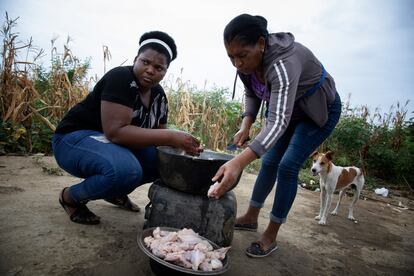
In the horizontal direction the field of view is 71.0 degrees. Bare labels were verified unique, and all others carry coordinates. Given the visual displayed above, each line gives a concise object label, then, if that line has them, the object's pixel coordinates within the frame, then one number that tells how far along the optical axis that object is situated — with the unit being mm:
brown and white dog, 4012
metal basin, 1470
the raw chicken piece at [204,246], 1686
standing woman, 1766
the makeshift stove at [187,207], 2100
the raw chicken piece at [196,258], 1527
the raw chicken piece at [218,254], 1674
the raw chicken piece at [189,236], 1746
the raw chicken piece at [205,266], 1542
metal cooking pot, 2000
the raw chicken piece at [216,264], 1580
